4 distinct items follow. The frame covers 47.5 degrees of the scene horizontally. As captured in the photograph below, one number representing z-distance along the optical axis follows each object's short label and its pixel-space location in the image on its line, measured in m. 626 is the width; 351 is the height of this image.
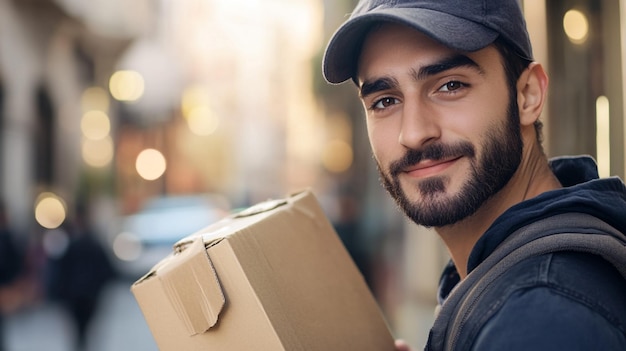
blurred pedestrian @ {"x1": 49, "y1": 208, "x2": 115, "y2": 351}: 7.51
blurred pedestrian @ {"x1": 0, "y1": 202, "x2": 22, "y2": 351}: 7.61
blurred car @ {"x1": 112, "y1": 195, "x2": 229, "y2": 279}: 15.67
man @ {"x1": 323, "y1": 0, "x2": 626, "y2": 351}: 1.25
